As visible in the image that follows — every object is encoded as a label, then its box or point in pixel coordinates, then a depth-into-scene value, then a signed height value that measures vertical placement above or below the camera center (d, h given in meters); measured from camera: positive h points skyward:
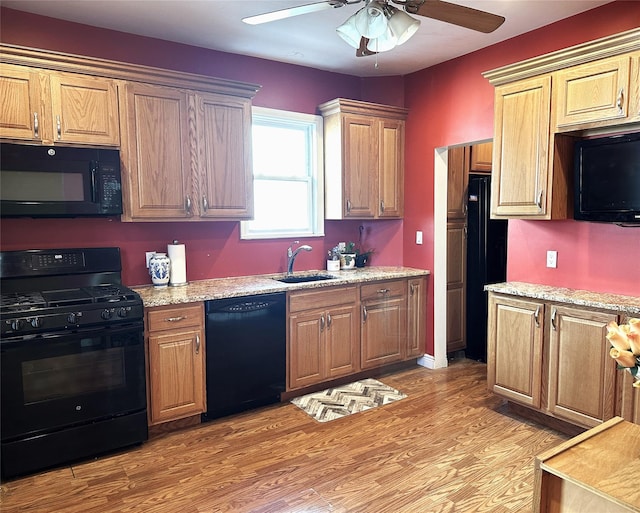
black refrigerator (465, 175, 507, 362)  4.36 -0.37
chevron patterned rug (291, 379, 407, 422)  3.35 -1.41
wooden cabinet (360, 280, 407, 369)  3.92 -0.92
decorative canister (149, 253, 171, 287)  3.30 -0.35
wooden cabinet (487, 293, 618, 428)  2.70 -0.92
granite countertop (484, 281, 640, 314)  2.63 -0.51
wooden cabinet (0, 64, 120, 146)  2.64 +0.69
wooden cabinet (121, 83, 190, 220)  3.02 +0.44
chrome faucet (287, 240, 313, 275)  4.00 -0.32
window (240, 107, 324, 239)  3.97 +0.39
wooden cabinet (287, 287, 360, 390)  3.51 -0.93
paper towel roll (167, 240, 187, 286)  3.38 -0.32
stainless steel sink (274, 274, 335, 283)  3.91 -0.51
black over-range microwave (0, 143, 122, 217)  2.64 +0.24
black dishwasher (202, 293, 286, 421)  3.14 -0.95
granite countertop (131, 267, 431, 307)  3.01 -0.50
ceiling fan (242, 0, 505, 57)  1.99 +0.90
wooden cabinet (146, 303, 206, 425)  2.91 -0.93
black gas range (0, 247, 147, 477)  2.45 -0.83
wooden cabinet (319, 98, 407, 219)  4.06 +0.54
